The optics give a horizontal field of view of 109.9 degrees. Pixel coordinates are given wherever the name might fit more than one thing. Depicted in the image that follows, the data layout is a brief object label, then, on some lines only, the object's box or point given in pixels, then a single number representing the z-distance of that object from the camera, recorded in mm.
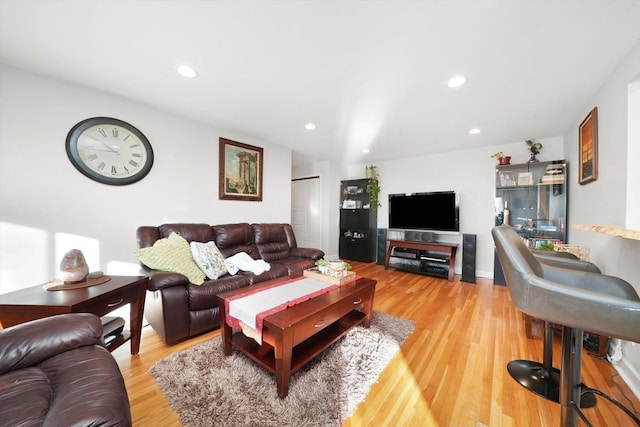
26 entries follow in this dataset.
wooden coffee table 1299
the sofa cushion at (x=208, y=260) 2256
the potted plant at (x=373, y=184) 4914
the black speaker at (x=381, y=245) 4676
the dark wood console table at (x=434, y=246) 3725
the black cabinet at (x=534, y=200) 3084
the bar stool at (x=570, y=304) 803
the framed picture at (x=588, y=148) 2074
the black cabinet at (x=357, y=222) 4910
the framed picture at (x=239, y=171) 3241
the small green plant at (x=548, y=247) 2223
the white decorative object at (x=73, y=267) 1472
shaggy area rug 1202
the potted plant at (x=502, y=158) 3513
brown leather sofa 1817
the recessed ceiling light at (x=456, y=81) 1928
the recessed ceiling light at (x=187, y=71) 1836
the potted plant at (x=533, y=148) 3400
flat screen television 3898
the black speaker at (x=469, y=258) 3641
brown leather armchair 658
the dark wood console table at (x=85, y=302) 1179
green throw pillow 2012
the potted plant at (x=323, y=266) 2193
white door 5305
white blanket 2471
